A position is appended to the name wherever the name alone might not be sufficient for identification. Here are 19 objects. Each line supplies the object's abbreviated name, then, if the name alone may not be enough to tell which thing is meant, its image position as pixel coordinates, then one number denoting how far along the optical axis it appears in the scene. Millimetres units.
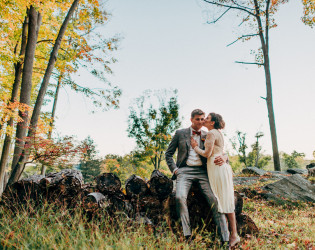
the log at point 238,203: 3804
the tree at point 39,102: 5438
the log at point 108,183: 3488
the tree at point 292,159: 20281
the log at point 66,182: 3482
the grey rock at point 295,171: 11414
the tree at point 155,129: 14797
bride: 3283
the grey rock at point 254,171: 10228
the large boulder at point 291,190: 6762
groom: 3188
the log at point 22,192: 3436
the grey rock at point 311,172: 9210
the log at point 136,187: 3566
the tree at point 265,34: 11375
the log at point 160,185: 3602
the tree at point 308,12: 10523
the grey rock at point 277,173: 10086
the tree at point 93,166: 38969
